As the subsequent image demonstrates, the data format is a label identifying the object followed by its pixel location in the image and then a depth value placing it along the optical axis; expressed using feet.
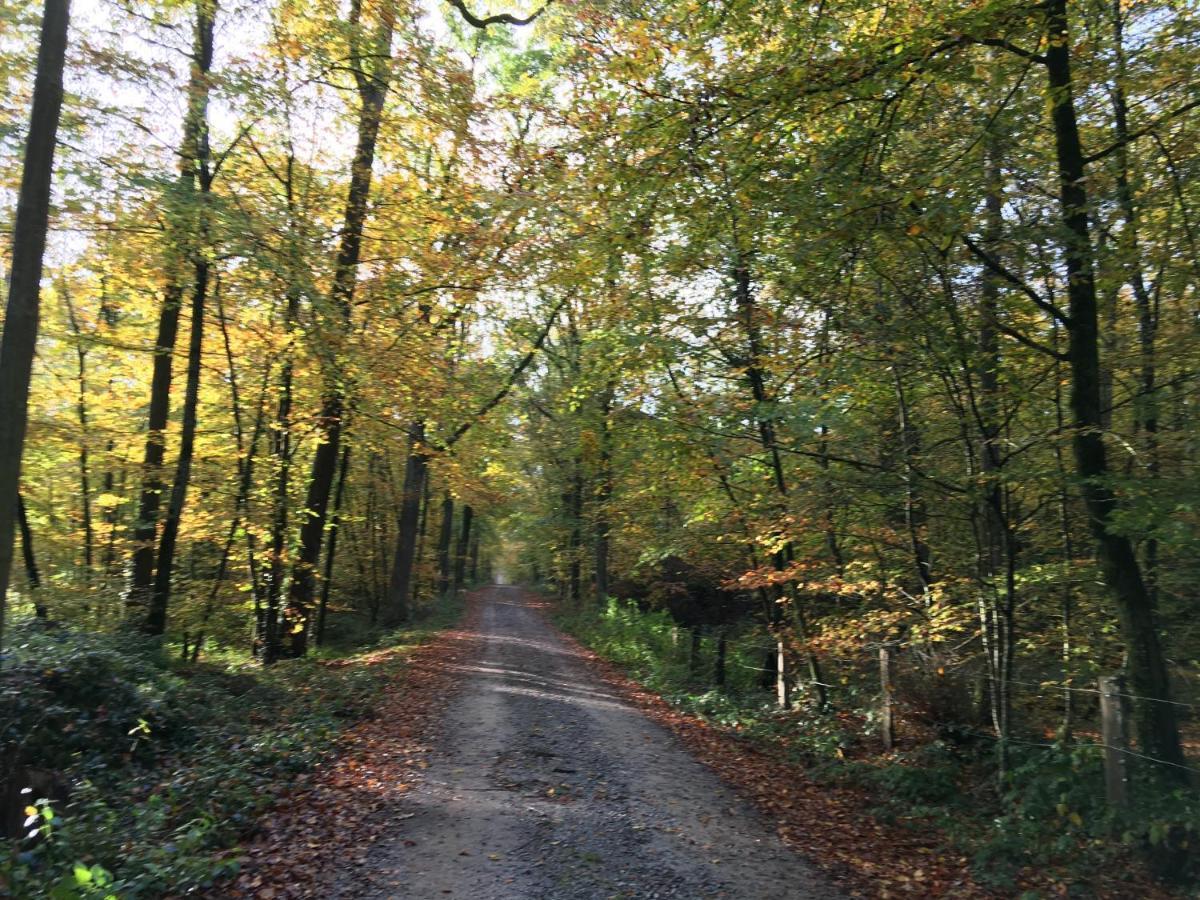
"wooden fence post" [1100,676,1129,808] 18.42
